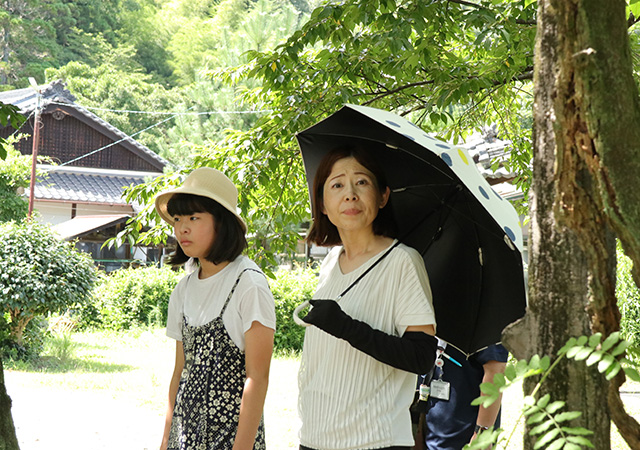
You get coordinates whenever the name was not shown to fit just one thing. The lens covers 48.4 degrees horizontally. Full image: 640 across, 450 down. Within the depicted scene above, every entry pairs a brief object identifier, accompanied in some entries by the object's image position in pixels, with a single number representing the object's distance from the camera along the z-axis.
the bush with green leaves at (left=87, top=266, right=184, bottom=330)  13.80
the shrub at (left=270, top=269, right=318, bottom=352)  11.84
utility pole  17.53
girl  2.35
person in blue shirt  2.92
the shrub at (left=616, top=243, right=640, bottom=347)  9.51
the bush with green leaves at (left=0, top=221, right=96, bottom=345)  9.33
